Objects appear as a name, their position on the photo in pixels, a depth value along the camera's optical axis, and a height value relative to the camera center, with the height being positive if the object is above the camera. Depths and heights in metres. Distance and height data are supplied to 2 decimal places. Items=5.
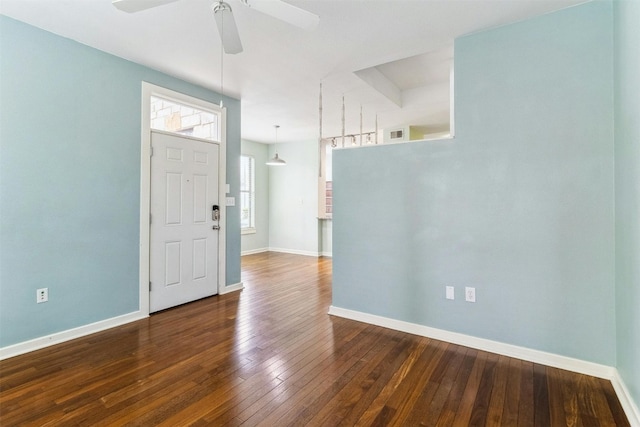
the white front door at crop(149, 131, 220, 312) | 3.41 -0.05
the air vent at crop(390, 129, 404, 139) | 5.83 +1.58
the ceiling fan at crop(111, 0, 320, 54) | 1.66 +1.15
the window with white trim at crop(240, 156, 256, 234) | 7.24 +0.54
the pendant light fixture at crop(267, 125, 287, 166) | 6.20 +1.11
